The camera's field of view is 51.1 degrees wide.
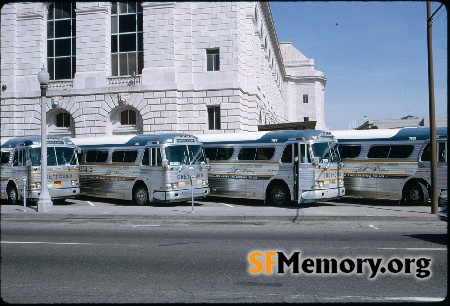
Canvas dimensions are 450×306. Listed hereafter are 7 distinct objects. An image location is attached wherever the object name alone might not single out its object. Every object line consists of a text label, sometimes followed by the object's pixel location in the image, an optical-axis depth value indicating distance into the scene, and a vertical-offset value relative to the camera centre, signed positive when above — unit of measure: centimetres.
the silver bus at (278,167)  1838 -21
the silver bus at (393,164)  1845 -15
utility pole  1609 +169
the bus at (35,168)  2022 -15
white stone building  3178 +680
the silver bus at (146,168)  1936 -19
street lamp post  1820 +26
